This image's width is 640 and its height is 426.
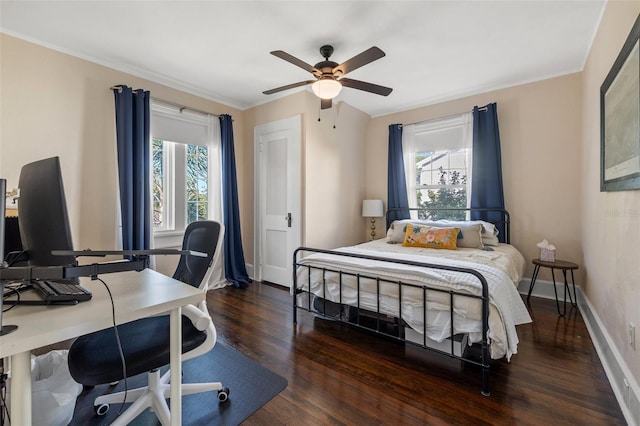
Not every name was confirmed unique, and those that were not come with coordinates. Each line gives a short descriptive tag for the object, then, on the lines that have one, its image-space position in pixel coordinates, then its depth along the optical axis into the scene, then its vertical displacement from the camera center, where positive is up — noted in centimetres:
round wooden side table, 280 -60
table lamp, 440 +0
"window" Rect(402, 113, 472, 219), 391 +65
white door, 377 +15
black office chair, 116 -61
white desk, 79 -33
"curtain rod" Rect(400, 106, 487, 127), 362 +127
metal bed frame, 168 -71
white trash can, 126 -84
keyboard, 99 -30
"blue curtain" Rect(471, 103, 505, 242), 354 +53
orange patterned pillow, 320 -34
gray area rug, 151 -110
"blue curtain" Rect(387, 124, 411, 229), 433 +46
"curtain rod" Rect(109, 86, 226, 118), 294 +128
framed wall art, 146 +51
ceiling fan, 227 +114
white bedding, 175 -61
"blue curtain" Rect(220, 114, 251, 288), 389 +8
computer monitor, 87 -1
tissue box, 302 -52
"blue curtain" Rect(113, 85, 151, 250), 291 +48
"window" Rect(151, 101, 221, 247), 341 +51
